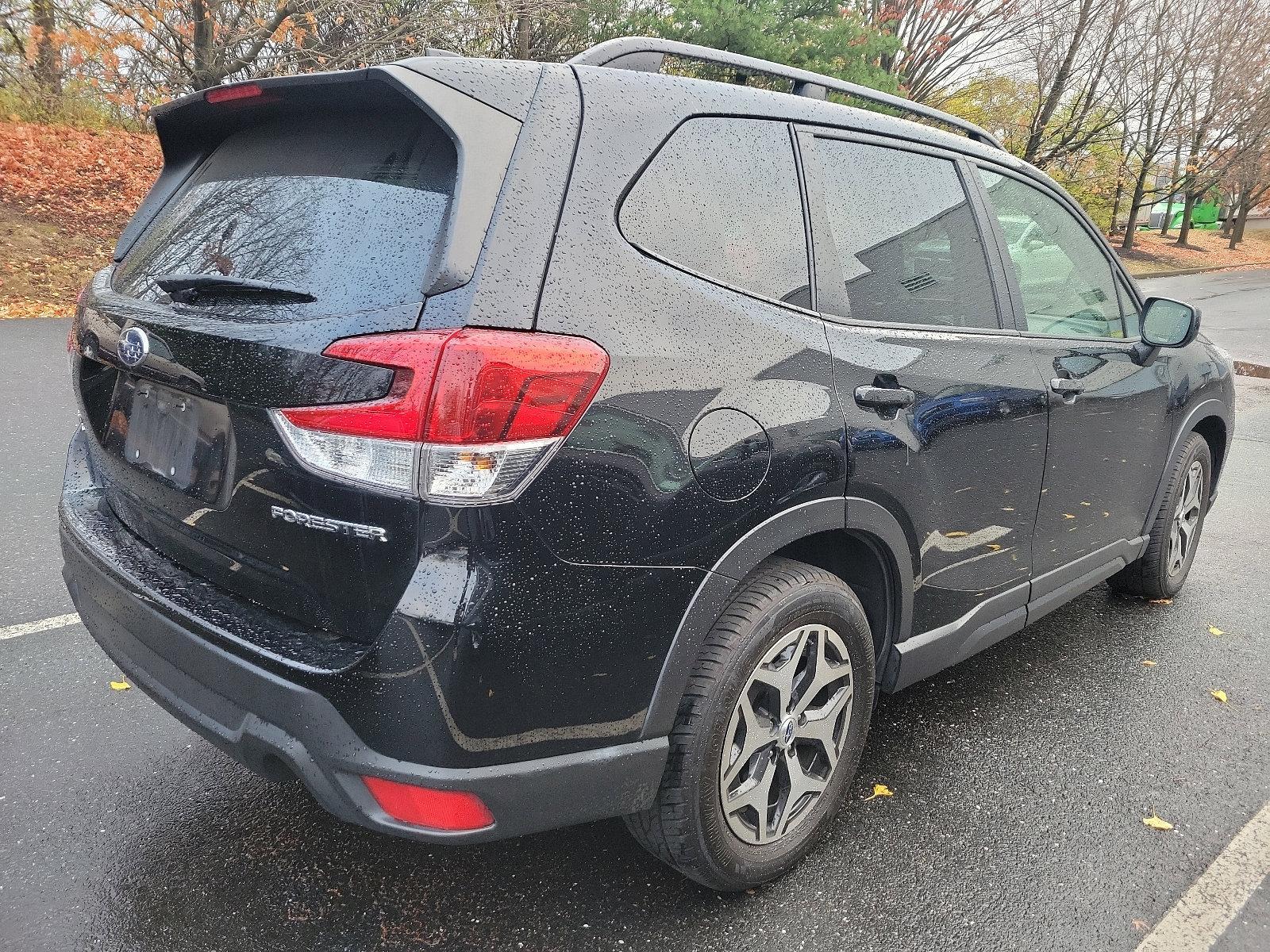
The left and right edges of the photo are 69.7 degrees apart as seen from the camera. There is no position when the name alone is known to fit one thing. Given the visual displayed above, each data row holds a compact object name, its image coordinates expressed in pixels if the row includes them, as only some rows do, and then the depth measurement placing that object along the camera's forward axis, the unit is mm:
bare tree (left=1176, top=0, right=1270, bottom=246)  25875
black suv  1652
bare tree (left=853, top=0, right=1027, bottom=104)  19938
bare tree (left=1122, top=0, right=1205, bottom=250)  24016
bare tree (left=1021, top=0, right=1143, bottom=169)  21281
